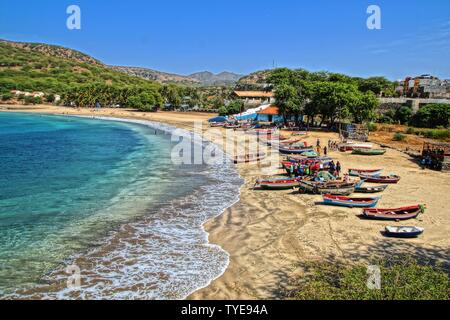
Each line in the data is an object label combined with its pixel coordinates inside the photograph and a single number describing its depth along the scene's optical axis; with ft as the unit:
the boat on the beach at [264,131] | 168.61
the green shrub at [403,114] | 186.93
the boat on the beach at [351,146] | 118.01
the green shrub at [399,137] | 142.92
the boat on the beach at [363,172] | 85.80
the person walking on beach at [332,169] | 85.37
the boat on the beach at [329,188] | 72.02
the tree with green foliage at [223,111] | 257.55
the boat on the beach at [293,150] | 120.37
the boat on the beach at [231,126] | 197.22
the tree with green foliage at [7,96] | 409.69
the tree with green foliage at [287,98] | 178.29
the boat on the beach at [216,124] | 216.64
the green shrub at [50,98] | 417.28
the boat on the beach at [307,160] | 97.18
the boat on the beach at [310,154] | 108.10
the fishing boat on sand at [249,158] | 114.32
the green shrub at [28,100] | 409.08
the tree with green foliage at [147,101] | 329.31
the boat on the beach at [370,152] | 114.11
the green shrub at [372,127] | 168.72
